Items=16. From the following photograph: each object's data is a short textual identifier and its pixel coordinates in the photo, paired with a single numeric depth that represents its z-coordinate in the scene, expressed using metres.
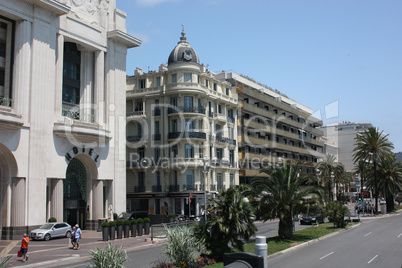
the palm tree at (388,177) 61.16
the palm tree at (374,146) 58.50
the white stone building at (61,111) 31.59
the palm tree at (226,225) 17.36
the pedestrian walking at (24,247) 20.72
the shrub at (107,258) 10.95
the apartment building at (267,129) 65.03
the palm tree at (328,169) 76.12
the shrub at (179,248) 14.75
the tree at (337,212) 35.62
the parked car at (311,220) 44.98
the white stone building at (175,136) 53.72
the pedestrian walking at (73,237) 26.01
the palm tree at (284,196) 26.78
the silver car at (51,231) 30.39
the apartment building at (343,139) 121.44
